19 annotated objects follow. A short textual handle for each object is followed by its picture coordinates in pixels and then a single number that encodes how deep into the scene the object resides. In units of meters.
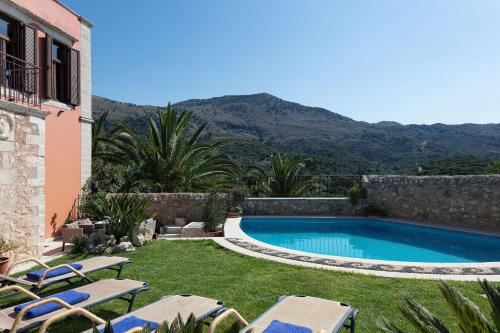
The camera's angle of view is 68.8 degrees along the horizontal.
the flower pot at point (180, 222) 12.64
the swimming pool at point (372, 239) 10.29
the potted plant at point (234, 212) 14.15
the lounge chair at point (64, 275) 4.93
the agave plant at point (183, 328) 1.89
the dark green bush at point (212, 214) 11.73
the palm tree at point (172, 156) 15.10
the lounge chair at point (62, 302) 3.40
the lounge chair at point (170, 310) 3.40
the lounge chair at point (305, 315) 3.35
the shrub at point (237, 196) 14.68
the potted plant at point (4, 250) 6.42
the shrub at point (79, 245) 8.43
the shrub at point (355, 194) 15.52
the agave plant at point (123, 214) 8.95
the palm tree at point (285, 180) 17.61
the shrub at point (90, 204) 11.23
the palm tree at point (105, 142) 15.88
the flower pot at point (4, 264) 6.39
